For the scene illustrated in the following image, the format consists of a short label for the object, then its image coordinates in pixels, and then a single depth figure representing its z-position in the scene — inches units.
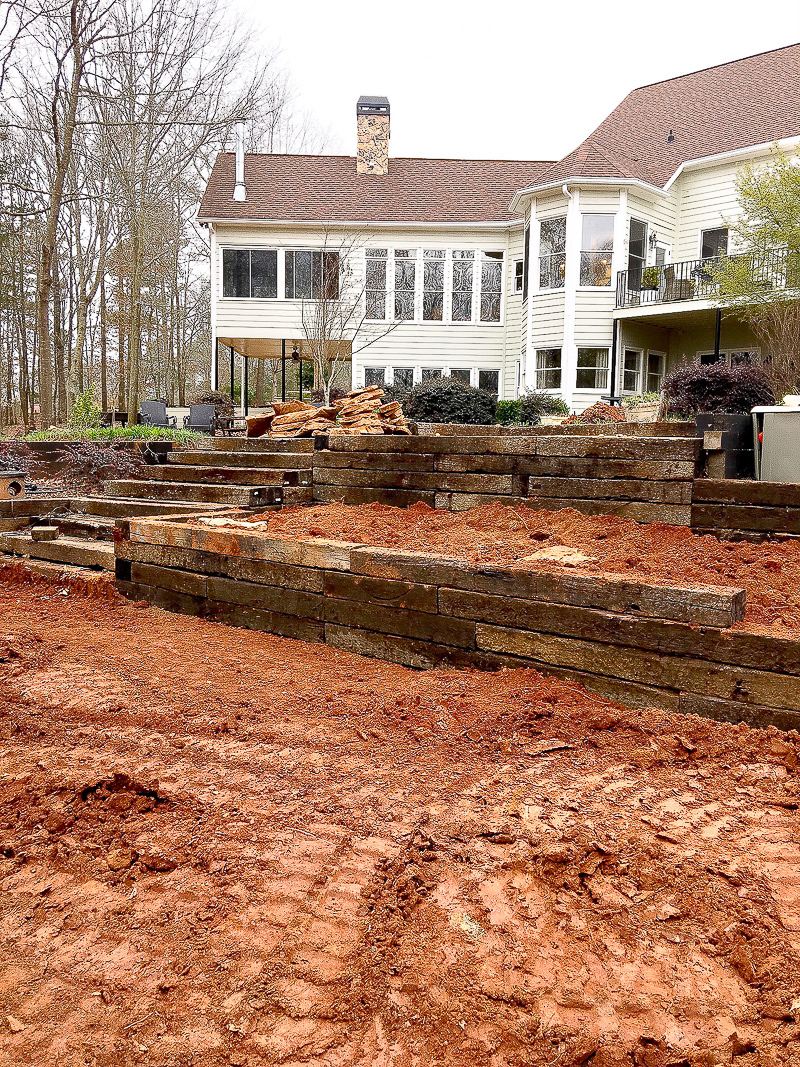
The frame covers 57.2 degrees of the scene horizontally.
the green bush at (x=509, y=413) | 550.9
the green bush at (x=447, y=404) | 515.5
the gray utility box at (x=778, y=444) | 191.9
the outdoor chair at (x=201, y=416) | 638.1
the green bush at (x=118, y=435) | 428.1
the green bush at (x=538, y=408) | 541.0
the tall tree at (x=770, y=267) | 511.2
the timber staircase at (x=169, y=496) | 256.2
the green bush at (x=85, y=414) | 572.1
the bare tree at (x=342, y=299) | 783.7
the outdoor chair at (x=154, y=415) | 675.4
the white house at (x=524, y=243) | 690.8
